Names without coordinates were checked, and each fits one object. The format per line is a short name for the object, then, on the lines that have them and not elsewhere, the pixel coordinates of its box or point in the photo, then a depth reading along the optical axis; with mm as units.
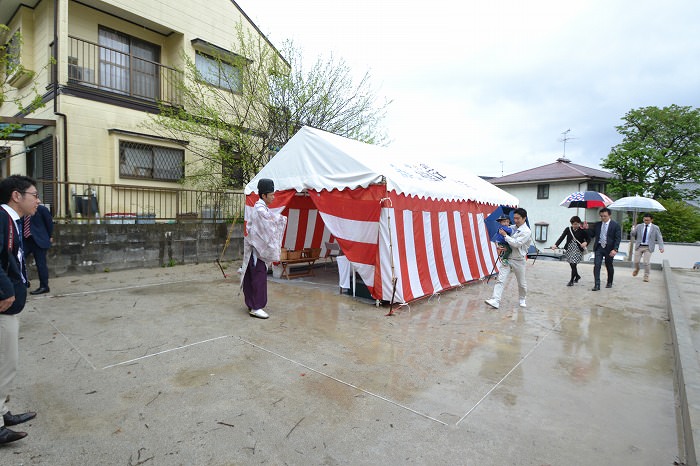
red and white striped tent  5793
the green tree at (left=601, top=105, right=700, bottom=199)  22828
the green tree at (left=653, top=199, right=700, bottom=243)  20953
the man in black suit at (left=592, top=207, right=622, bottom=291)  7840
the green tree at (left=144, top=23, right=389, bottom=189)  10078
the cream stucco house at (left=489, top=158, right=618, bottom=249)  24953
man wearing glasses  2168
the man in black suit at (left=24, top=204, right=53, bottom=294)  5785
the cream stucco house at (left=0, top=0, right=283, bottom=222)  9000
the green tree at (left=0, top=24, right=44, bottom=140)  5160
